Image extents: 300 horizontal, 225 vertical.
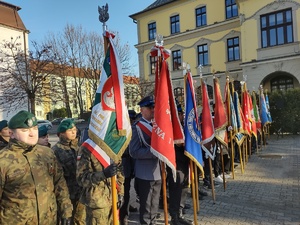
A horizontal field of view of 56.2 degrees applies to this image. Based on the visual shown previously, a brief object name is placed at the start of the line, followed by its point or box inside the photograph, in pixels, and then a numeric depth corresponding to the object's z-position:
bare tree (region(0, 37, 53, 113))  22.09
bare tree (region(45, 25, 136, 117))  26.27
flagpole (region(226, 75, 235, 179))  7.22
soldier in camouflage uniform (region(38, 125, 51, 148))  4.01
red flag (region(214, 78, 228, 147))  6.43
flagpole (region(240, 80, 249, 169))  9.41
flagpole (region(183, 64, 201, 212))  4.88
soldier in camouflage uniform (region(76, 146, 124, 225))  3.01
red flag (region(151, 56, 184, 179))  3.94
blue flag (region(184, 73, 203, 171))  4.58
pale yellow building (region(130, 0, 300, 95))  21.03
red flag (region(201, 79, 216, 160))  5.27
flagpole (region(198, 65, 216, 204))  5.59
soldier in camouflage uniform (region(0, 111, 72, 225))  2.53
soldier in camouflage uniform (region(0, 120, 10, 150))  4.57
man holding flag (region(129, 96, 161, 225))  4.13
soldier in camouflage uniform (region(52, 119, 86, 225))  3.70
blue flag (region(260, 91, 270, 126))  13.51
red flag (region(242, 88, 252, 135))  8.94
